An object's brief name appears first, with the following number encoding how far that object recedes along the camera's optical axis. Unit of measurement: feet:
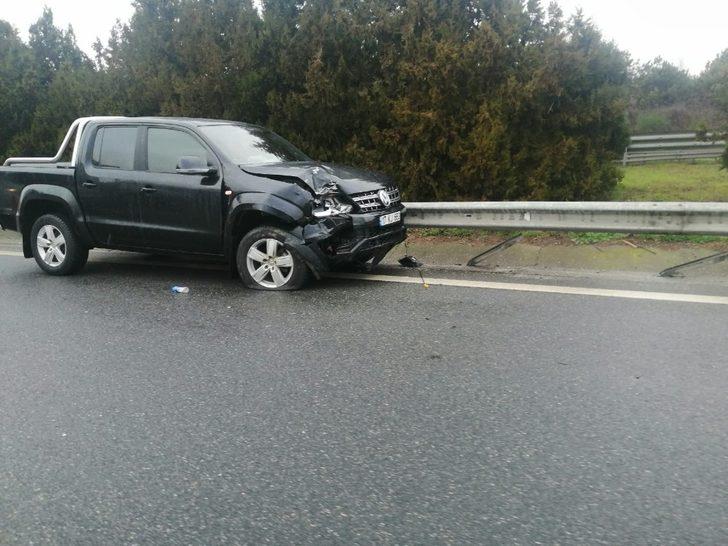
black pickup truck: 20.10
